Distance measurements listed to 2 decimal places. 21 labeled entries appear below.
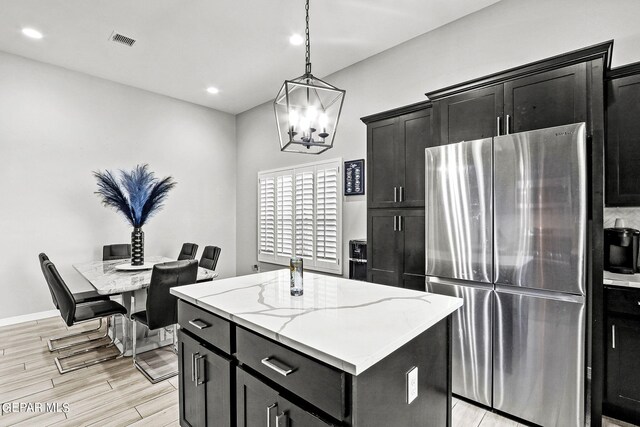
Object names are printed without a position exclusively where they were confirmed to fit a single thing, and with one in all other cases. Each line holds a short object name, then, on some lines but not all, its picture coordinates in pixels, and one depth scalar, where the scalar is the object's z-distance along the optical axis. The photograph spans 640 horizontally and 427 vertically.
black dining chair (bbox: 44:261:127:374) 2.75
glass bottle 1.78
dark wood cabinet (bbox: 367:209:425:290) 2.92
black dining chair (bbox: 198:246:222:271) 4.19
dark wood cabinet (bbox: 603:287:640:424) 2.04
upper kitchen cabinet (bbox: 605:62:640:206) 2.18
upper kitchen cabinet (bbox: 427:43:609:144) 2.07
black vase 3.70
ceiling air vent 3.70
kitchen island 1.09
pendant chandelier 1.77
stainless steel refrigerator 1.99
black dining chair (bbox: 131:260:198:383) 2.72
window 4.50
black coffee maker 2.20
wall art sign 4.14
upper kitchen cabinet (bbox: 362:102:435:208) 2.96
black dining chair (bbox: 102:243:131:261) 4.49
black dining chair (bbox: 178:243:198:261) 4.57
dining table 2.95
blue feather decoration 3.71
